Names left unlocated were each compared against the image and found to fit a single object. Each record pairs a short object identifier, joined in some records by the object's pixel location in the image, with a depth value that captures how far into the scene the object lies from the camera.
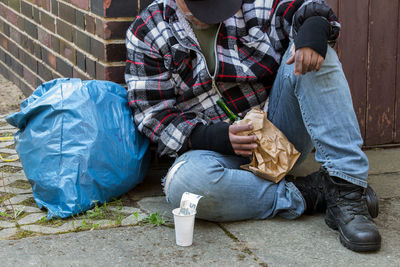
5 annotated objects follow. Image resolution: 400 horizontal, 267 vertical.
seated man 2.61
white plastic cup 2.47
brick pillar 3.30
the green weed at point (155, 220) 2.78
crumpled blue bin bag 2.88
